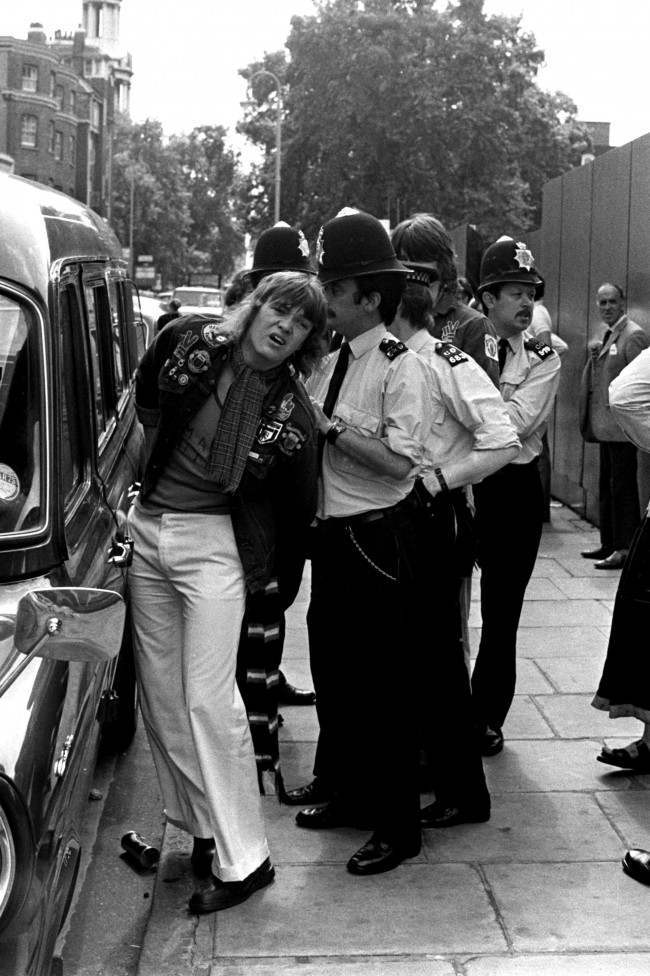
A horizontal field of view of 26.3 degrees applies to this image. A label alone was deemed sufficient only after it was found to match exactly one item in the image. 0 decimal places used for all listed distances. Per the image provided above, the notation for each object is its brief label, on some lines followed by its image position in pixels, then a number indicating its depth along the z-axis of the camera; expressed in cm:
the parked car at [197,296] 3769
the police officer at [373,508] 423
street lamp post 4219
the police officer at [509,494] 524
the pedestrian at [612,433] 955
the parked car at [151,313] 1500
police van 251
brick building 8394
